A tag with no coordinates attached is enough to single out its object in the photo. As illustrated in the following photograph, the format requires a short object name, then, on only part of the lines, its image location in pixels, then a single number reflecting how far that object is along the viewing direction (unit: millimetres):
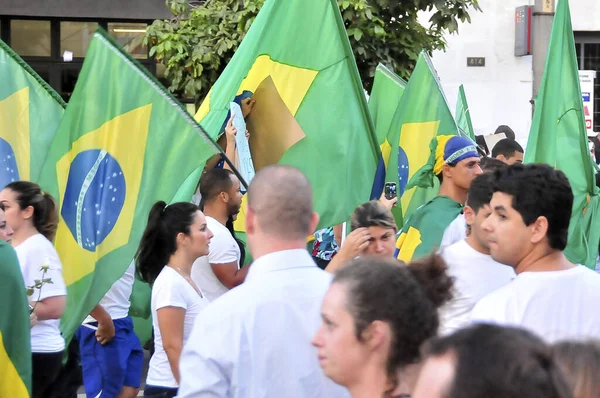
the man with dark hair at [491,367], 1543
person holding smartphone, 4738
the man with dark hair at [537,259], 3340
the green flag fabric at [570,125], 6660
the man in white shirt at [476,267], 4324
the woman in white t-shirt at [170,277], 4824
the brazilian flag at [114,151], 4906
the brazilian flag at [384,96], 8406
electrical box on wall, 18828
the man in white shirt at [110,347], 6137
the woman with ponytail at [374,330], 2439
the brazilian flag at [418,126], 7027
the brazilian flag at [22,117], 5914
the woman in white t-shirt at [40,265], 5035
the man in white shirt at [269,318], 2902
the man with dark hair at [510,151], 8664
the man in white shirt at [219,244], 5805
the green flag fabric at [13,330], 3986
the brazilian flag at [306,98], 6074
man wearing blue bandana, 5551
